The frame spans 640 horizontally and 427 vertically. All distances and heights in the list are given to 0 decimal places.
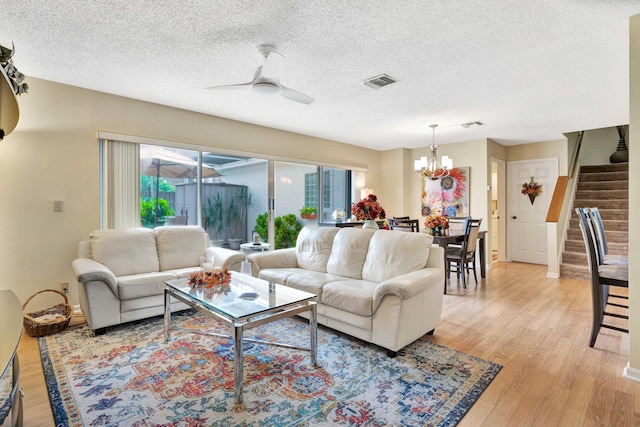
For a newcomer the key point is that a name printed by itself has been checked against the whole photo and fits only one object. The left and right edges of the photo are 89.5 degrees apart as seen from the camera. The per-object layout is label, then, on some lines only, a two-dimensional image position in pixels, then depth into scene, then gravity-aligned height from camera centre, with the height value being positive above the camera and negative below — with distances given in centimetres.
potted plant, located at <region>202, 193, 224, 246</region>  468 -9
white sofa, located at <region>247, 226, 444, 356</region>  251 -66
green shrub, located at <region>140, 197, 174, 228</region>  411 +0
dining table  440 -48
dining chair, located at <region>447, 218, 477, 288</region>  461 -67
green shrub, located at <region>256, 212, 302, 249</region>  538 -33
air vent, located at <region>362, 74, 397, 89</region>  323 +132
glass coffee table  200 -66
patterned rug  184 -116
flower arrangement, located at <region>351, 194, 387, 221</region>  446 -1
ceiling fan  252 +110
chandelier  511 +69
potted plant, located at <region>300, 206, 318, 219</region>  611 -4
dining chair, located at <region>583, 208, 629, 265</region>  294 -32
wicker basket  291 -101
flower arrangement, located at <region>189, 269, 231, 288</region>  272 -58
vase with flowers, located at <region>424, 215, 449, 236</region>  453 -23
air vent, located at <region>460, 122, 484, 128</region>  497 +132
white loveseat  293 -58
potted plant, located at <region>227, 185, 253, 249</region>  507 -4
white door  637 -4
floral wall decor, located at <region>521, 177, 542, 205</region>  644 +38
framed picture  635 +29
